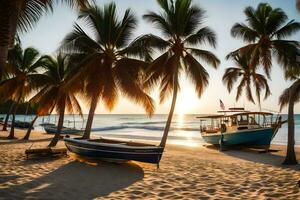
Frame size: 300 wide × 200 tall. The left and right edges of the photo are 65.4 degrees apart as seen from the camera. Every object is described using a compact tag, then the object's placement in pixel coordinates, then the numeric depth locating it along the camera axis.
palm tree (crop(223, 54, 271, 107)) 24.77
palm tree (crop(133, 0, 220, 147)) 13.61
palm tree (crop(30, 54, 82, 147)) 16.07
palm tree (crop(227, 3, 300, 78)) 16.82
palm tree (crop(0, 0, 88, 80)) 4.45
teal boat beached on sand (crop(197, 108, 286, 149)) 17.84
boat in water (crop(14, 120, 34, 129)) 44.99
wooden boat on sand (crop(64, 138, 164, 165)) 9.51
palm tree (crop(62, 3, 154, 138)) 13.15
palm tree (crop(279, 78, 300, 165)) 10.76
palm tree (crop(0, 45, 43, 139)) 19.56
